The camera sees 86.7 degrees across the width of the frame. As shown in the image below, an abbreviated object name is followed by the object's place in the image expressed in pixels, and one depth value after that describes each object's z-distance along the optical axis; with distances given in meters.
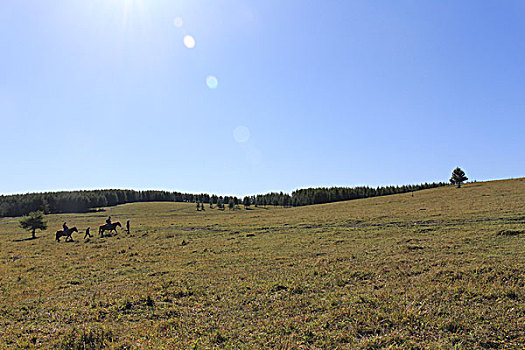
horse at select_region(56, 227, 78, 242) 36.75
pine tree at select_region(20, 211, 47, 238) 45.38
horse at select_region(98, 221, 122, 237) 40.47
